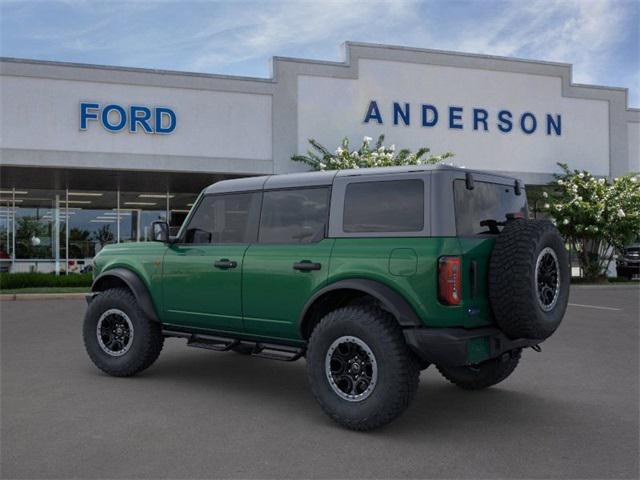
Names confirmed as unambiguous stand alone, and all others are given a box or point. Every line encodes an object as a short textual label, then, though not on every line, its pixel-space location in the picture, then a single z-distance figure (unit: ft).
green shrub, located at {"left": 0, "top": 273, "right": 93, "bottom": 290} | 61.82
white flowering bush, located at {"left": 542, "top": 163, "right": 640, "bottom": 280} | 76.59
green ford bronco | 16.21
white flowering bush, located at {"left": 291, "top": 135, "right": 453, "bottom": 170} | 68.54
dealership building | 64.80
